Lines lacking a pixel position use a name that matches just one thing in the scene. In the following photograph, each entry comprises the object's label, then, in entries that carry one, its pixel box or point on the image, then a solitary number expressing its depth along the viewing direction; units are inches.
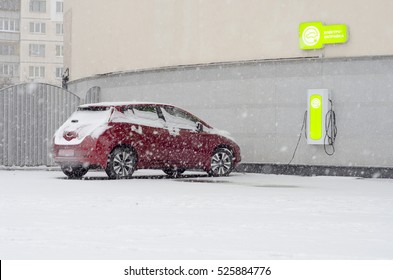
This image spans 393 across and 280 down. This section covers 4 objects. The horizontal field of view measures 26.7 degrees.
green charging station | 788.0
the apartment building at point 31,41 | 3489.2
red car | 677.9
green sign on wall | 779.4
